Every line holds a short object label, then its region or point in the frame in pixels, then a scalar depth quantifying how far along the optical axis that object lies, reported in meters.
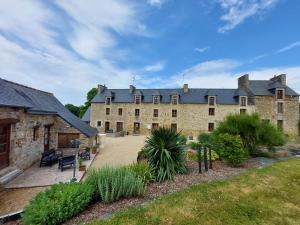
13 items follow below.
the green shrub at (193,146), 12.34
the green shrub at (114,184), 4.57
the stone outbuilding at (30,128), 8.16
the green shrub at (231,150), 7.94
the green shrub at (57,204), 3.68
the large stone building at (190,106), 25.05
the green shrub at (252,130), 10.26
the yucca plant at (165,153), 6.29
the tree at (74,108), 44.50
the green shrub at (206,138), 10.68
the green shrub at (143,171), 5.76
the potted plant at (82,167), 9.58
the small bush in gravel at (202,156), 9.26
